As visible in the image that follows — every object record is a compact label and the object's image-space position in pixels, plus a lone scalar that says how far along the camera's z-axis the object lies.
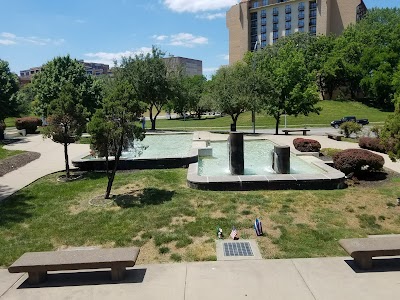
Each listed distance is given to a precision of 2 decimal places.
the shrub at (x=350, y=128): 26.48
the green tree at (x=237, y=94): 28.63
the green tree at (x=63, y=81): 31.62
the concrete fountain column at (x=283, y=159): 12.89
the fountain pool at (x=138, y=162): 14.89
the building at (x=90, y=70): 182.06
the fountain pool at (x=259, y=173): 11.11
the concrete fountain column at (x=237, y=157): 13.09
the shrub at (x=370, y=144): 19.96
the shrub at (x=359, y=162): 12.95
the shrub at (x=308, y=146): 18.45
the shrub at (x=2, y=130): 27.88
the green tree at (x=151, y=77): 32.59
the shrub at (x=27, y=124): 32.82
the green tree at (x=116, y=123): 10.07
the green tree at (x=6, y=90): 30.19
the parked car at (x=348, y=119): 40.83
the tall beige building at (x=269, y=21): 90.62
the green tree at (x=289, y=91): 29.12
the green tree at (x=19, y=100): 31.01
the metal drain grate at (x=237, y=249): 6.95
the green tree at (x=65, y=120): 13.23
